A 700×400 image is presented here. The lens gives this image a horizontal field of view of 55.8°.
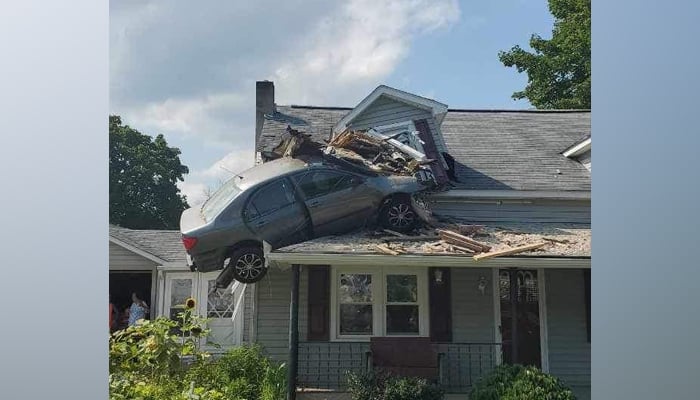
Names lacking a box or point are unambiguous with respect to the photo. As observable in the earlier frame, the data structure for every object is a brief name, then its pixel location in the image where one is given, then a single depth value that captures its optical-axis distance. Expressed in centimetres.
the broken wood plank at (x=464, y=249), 836
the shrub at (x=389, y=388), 718
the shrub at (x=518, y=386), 633
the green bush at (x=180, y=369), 688
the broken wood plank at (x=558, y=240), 876
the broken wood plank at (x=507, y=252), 821
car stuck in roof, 820
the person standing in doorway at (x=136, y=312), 965
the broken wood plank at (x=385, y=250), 820
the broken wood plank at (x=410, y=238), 861
